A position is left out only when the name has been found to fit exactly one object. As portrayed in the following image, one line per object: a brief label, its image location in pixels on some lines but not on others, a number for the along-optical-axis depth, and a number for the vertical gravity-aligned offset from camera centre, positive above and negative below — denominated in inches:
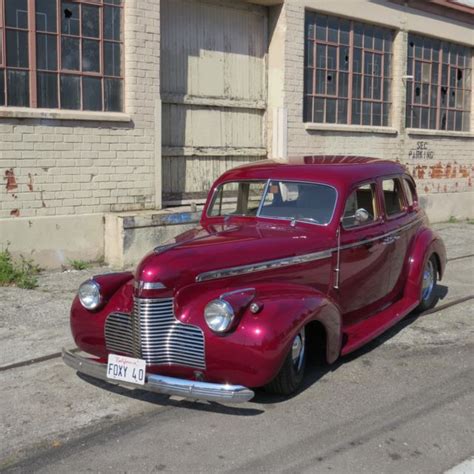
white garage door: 414.9 +52.8
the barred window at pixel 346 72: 486.0 +77.1
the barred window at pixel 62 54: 334.3 +60.8
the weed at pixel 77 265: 354.6 -51.5
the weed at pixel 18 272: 317.7 -51.6
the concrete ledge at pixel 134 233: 354.0 -35.0
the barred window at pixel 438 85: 573.3 +78.8
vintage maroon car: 165.8 -34.1
